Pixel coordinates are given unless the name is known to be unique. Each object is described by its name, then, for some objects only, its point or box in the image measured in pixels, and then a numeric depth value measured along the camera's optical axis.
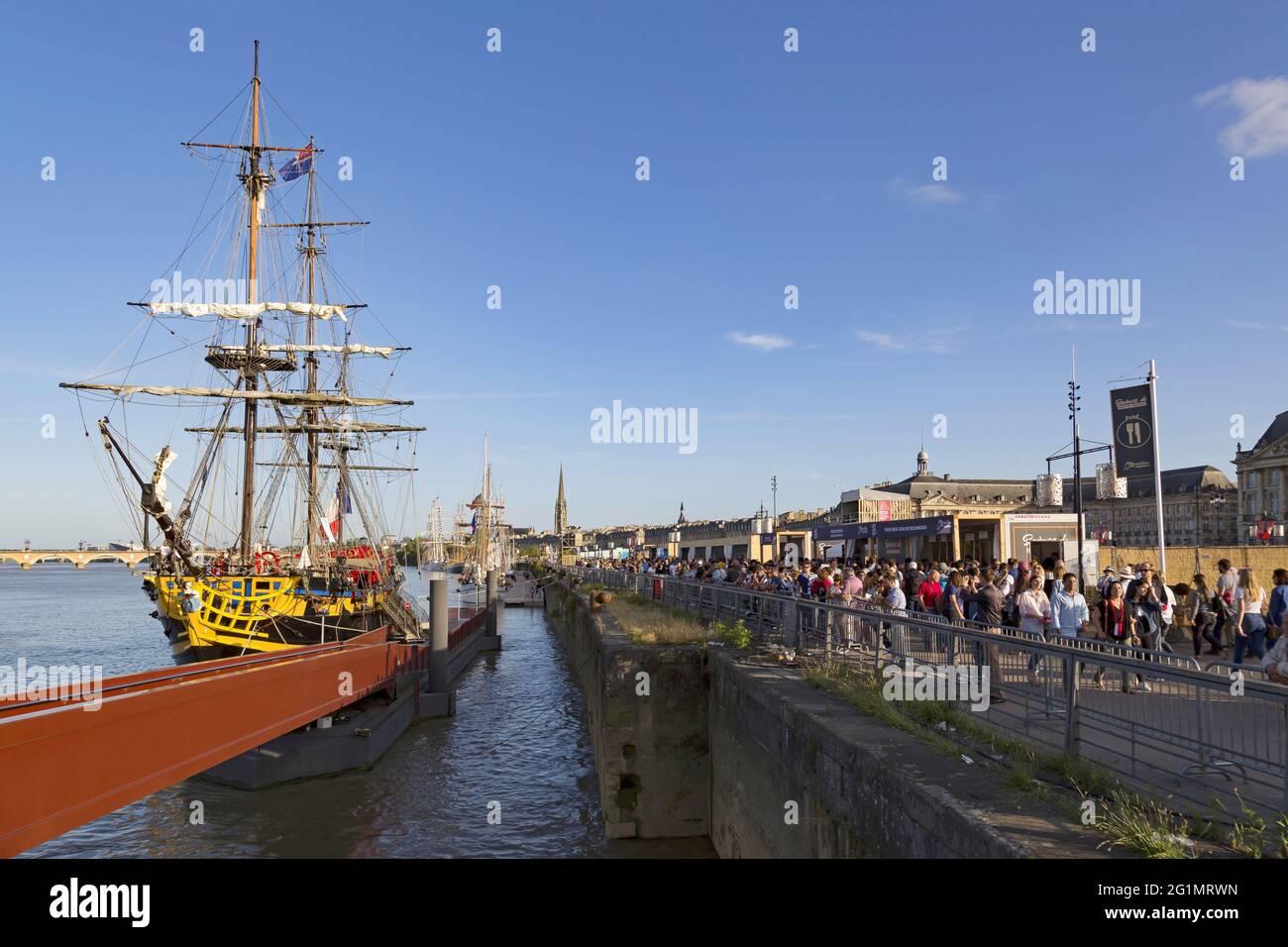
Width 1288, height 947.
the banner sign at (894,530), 33.12
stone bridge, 99.94
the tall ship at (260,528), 26.11
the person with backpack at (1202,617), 13.75
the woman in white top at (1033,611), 10.60
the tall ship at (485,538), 84.44
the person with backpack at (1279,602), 9.84
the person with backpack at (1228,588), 13.14
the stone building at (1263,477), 93.12
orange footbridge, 6.55
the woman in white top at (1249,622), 11.77
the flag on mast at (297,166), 37.25
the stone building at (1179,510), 108.75
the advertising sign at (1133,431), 19.33
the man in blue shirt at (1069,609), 10.50
